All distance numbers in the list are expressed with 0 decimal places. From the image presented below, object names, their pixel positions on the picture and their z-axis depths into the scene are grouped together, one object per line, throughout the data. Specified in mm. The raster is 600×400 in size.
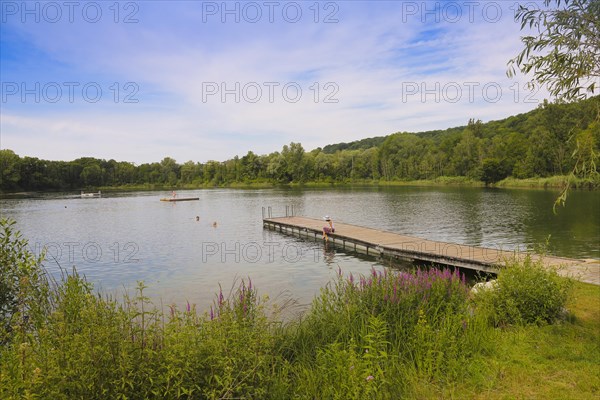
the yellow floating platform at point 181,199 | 69350
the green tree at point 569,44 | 6145
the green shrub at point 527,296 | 7523
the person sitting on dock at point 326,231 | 25438
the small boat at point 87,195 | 87994
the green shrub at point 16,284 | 5510
